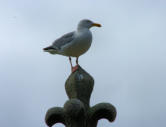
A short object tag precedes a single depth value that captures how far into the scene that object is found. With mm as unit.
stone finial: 10500
